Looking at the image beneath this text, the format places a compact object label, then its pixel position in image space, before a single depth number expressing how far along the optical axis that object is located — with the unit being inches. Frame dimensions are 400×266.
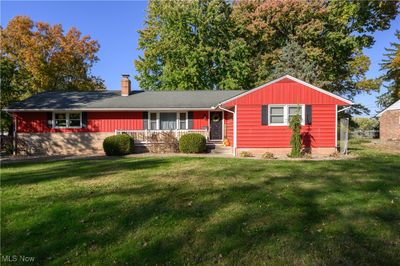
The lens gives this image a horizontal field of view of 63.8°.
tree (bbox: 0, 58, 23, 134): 805.9
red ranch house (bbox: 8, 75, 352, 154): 651.5
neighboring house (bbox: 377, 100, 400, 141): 1137.4
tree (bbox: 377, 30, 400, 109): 1349.9
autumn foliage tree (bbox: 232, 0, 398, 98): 1203.9
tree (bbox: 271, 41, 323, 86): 1172.5
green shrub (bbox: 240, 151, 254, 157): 626.1
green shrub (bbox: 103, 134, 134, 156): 675.4
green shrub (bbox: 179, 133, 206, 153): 684.7
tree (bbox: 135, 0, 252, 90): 1217.4
